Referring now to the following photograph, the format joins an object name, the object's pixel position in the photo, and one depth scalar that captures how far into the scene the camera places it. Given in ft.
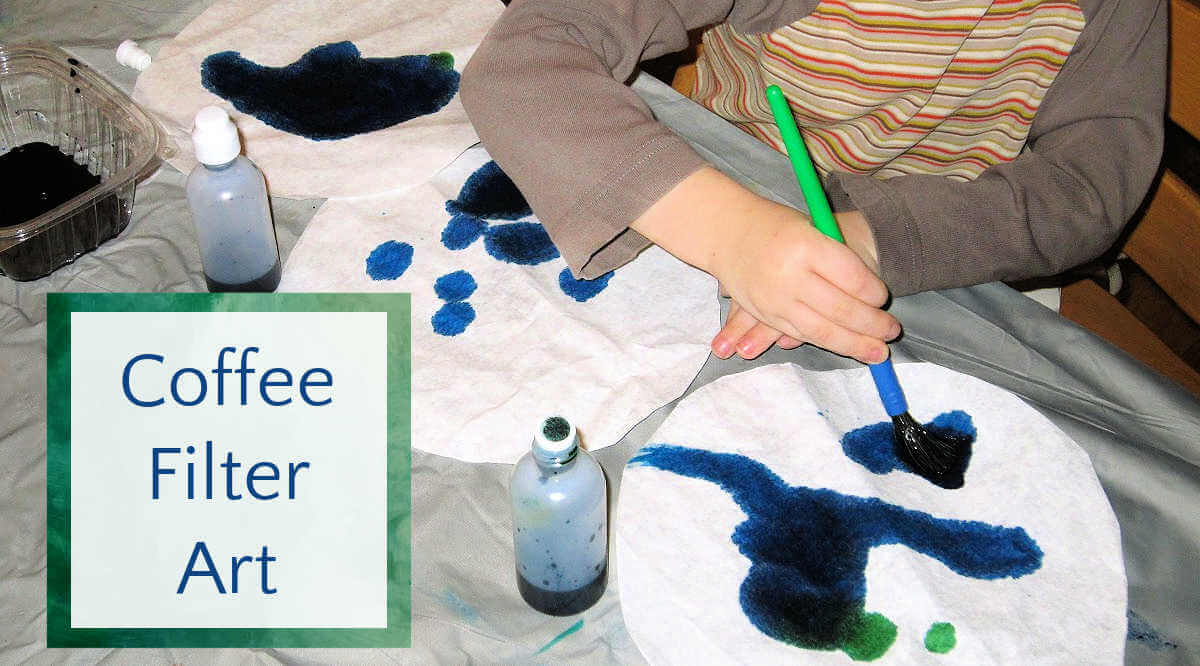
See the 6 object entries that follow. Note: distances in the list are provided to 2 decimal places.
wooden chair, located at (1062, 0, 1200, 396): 2.66
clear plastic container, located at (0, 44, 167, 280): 2.26
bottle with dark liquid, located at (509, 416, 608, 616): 1.68
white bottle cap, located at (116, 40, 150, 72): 2.84
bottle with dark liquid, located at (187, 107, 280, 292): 2.14
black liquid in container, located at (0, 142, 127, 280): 2.24
